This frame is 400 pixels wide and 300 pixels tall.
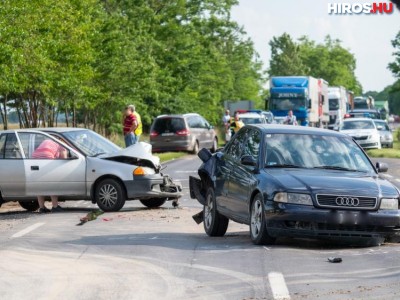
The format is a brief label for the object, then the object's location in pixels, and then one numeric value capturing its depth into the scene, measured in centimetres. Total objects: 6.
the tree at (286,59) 19200
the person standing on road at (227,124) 6205
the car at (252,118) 6145
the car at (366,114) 7394
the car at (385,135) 5878
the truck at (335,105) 8825
